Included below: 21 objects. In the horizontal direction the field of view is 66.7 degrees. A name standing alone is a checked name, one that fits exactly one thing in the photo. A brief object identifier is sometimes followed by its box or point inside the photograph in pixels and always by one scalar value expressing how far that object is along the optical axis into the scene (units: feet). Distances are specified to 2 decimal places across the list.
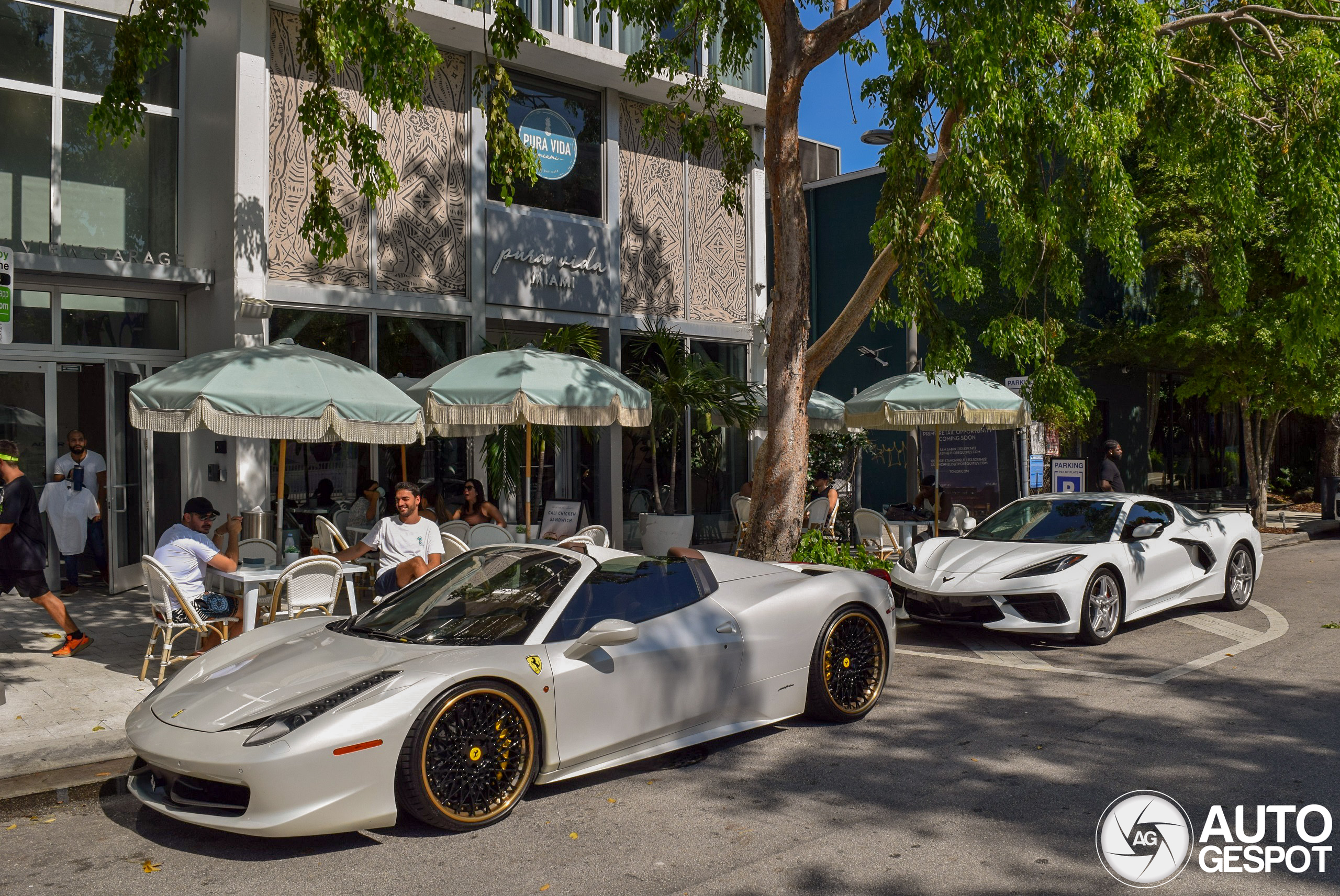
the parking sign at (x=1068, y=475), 48.73
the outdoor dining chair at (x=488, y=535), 32.76
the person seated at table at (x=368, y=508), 40.32
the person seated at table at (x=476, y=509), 36.94
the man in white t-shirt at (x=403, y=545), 26.99
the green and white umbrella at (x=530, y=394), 30.42
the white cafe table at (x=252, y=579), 25.32
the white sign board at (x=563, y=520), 38.24
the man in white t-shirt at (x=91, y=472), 36.40
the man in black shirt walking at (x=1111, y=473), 43.91
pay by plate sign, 20.63
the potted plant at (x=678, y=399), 46.78
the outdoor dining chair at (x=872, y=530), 41.52
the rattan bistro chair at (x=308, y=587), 24.58
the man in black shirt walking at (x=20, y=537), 25.62
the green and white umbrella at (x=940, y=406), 38.11
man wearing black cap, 24.59
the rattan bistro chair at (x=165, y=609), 23.66
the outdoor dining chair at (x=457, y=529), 35.55
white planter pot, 46.75
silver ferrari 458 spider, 14.01
